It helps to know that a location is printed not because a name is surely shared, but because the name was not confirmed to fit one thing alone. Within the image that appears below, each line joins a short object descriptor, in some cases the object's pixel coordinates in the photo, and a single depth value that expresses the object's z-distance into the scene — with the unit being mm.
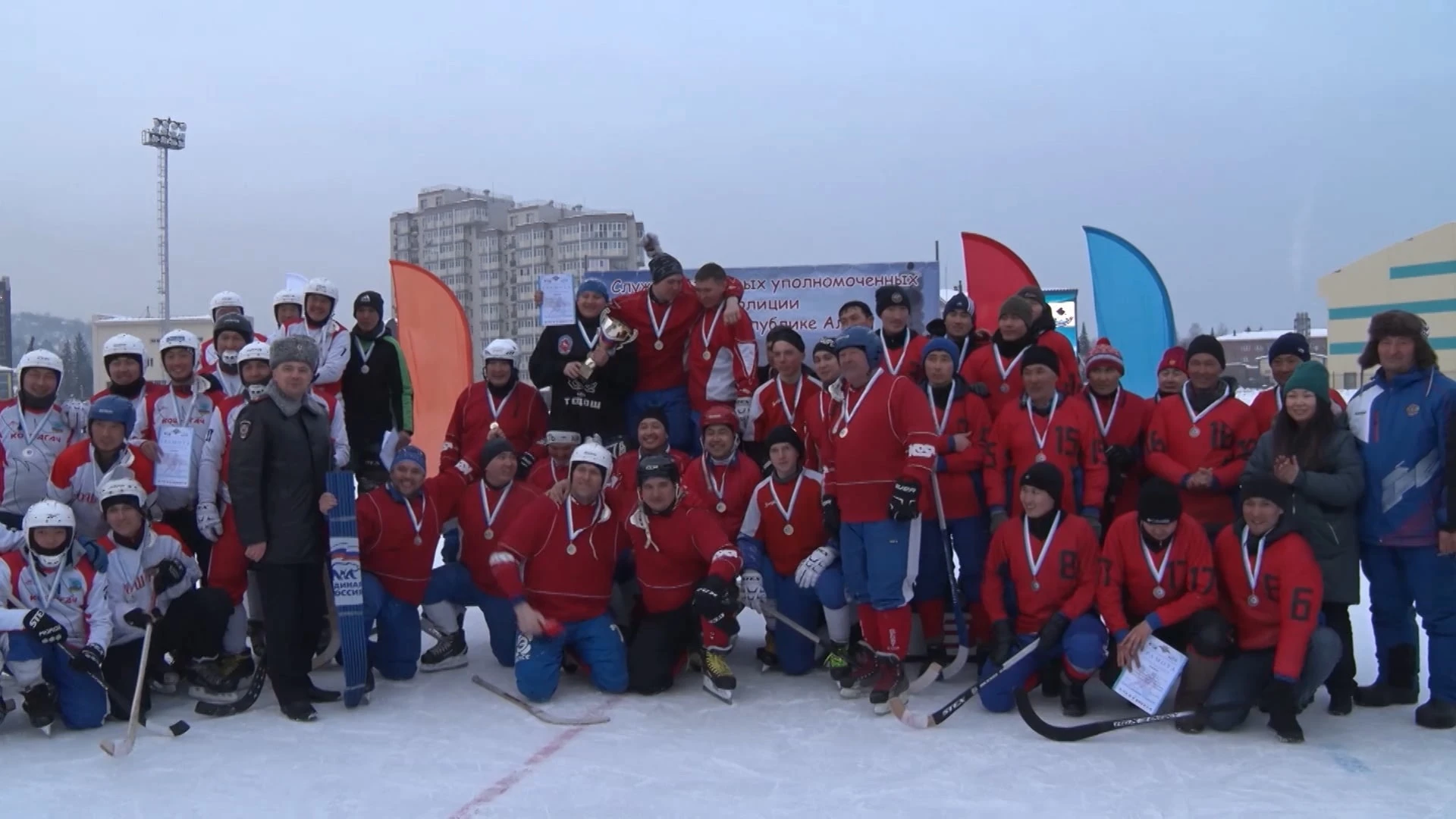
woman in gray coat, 4914
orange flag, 10922
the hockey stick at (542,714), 4984
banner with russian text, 7984
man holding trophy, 6668
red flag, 9766
